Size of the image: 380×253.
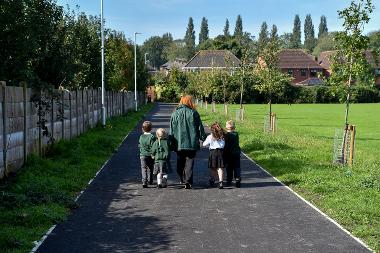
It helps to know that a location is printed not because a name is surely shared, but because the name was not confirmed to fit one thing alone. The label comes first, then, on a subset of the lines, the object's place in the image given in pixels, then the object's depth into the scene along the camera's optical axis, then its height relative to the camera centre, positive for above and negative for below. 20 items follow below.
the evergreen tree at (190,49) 179.88 +13.51
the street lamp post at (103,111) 25.79 -1.34
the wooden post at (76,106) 19.78 -0.84
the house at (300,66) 114.81 +4.91
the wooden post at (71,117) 18.39 -1.20
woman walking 10.66 -1.03
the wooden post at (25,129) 12.13 -1.12
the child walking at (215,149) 10.82 -1.37
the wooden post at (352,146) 13.73 -1.62
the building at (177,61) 154.45 +7.62
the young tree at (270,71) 27.36 +0.88
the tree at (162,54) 195.35 +12.59
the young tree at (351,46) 14.98 +1.26
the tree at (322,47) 154.62 +12.81
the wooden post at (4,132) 10.52 -1.02
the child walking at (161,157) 10.70 -1.53
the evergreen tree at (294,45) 183.57 +16.33
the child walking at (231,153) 11.02 -1.48
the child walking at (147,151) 10.88 -1.44
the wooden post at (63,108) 16.36 -0.80
